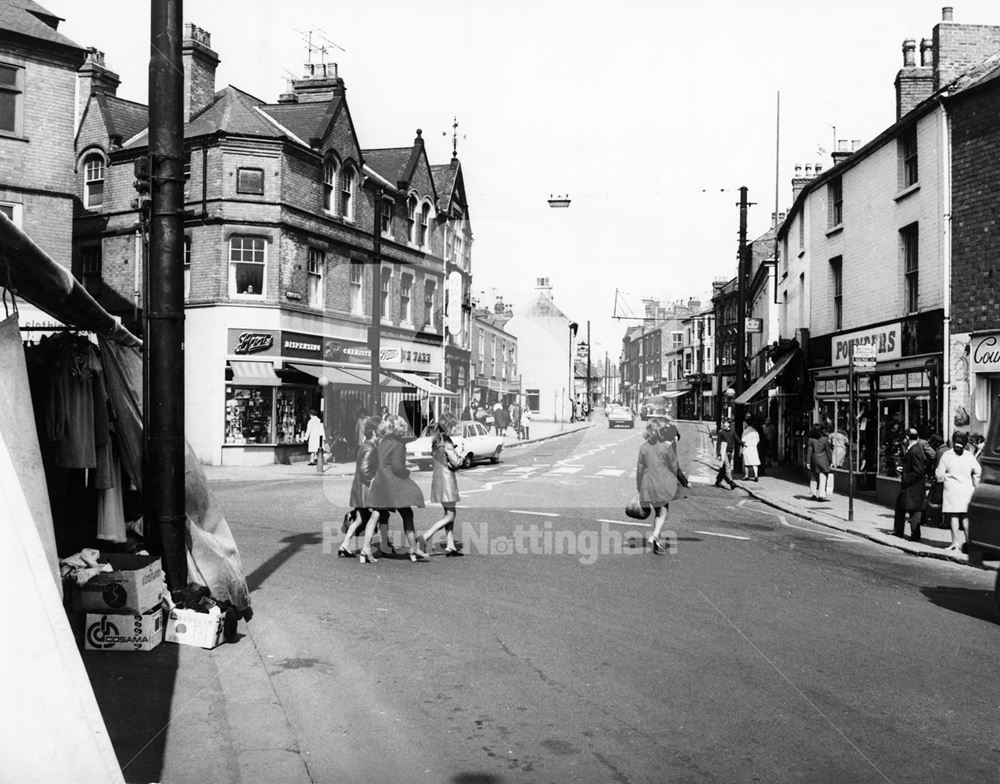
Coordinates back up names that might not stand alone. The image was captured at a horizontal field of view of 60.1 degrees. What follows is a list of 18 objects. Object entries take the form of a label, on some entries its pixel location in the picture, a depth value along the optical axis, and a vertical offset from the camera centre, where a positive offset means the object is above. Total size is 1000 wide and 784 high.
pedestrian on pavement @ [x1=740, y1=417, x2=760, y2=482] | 23.64 -0.88
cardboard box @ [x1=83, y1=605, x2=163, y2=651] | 6.22 -1.58
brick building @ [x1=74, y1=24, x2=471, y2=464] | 26.84 +5.46
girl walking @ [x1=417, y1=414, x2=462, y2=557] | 10.73 -0.88
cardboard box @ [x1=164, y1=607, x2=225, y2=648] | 6.48 -1.61
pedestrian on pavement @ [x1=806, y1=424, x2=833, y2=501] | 18.38 -0.99
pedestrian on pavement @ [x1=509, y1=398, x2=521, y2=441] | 49.84 -0.15
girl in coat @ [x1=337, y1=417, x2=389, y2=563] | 10.48 -0.96
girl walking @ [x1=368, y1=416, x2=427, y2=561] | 10.38 -0.82
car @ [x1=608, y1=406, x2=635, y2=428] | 65.38 -0.18
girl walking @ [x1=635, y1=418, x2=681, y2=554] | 11.45 -0.80
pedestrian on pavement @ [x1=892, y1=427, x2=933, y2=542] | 13.04 -1.01
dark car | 8.16 -0.94
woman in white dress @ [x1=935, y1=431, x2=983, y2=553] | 12.08 -0.91
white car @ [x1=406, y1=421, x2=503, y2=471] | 26.14 -0.99
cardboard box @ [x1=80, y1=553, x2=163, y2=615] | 6.18 -1.28
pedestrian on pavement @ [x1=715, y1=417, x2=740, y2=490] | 22.31 -0.97
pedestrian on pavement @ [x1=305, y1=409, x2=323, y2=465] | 25.14 -0.58
